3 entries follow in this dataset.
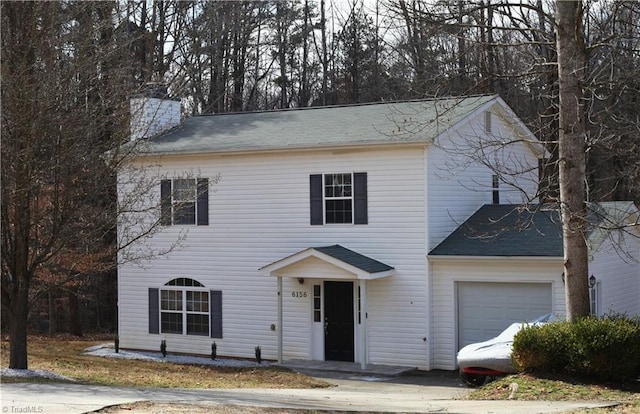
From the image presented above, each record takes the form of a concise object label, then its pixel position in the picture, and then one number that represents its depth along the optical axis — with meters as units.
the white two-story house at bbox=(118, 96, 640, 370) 21.77
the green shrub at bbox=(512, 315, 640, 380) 14.56
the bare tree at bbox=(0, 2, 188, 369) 16.08
